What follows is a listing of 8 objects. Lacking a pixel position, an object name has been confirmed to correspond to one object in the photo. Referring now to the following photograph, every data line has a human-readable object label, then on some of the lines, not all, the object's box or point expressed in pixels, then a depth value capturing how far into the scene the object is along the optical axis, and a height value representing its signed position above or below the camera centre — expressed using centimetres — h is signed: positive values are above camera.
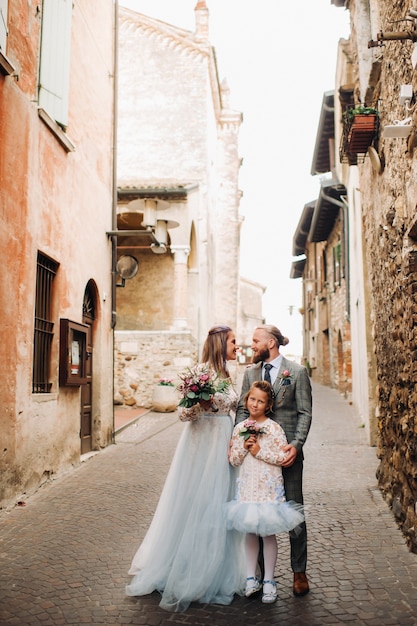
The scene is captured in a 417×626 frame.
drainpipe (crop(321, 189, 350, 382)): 1470 +313
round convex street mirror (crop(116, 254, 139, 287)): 1150 +194
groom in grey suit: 361 -25
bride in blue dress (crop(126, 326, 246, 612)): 349 -97
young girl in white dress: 340 -75
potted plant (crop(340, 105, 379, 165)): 617 +247
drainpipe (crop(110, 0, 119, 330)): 1034 +345
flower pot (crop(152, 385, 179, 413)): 1446 -81
